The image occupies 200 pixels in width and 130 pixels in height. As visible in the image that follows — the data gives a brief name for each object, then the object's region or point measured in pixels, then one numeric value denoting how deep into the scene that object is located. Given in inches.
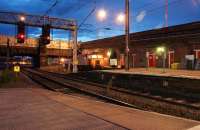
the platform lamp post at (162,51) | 1512.9
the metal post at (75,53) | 1633.9
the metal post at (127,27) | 1205.1
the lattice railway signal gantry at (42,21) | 1630.0
